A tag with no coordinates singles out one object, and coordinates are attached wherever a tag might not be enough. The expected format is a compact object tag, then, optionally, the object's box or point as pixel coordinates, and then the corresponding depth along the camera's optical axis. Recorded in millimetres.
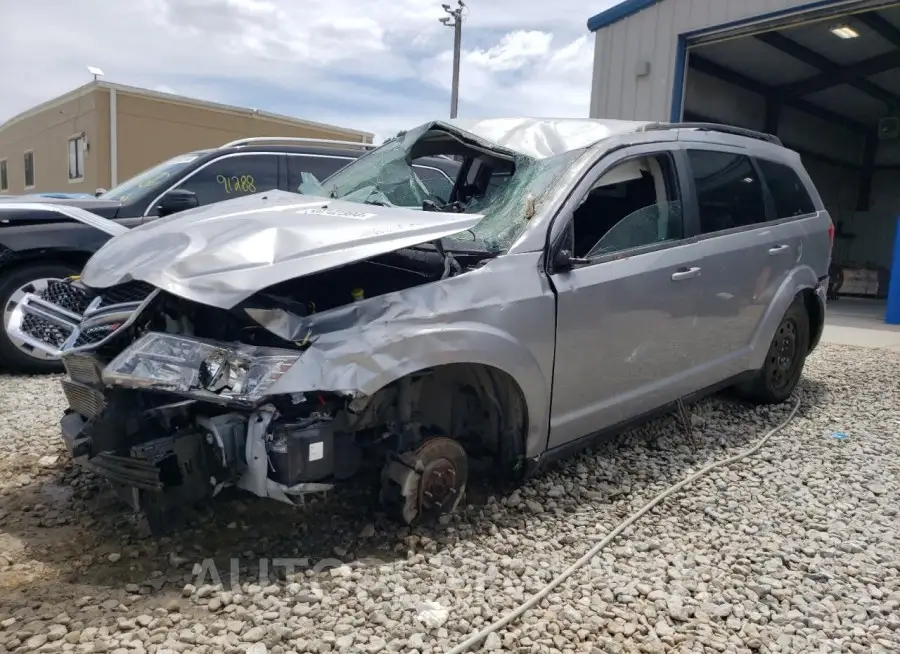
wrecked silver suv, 2609
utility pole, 17453
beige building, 18188
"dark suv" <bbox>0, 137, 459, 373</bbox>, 5203
